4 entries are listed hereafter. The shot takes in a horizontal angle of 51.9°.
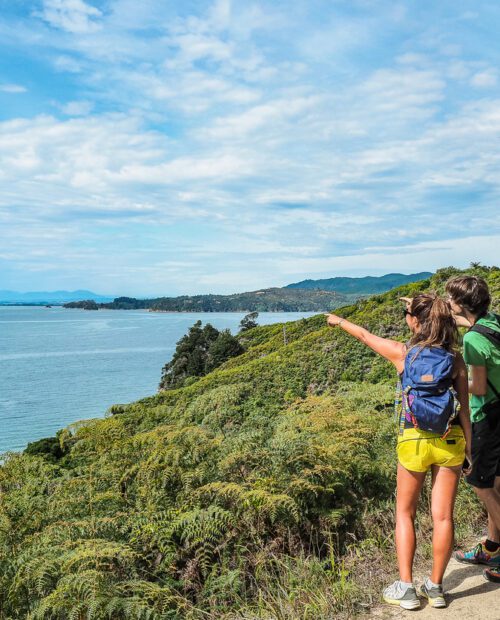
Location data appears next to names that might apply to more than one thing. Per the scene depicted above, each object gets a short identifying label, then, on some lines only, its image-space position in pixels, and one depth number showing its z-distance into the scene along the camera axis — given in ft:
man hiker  10.59
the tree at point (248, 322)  284.88
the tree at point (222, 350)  179.32
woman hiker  9.67
